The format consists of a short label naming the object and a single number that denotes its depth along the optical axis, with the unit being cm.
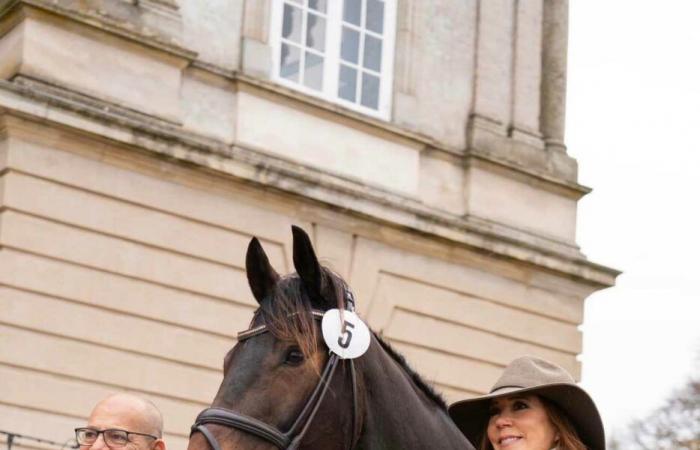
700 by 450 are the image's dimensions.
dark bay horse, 599
